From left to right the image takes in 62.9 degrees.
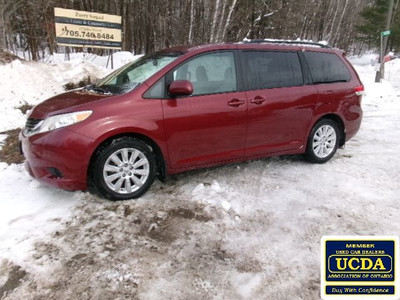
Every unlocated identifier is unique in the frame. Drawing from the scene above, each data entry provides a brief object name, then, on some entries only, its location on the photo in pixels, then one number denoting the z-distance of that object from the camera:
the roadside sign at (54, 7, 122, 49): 9.13
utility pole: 13.61
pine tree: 24.62
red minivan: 3.38
